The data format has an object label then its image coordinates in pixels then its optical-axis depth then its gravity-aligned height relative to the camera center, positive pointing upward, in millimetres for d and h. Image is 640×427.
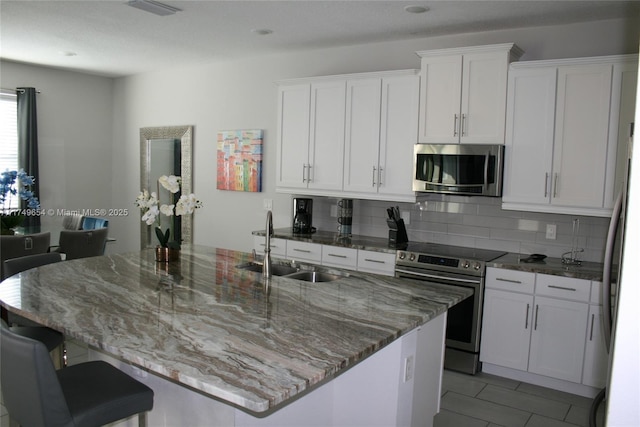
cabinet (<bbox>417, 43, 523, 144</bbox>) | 3982 +682
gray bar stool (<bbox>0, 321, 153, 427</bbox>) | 1773 -875
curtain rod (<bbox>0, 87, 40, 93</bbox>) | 6423 +936
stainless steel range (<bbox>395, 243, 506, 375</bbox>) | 3945 -801
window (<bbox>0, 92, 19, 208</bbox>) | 6422 +409
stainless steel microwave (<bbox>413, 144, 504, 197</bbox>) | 4008 +86
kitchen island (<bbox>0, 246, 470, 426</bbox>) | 1746 -635
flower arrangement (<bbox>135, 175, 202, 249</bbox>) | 3356 -230
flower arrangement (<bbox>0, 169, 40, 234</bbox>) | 4605 -283
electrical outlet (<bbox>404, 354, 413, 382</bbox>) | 2307 -857
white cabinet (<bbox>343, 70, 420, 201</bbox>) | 4441 +371
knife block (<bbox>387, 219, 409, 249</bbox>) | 4570 -496
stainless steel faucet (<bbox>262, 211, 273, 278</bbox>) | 3045 -494
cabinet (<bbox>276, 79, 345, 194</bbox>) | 4852 +388
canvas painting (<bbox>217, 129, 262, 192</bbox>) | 5898 +148
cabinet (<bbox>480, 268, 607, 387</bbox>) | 3586 -1050
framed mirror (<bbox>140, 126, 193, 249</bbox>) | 6652 +123
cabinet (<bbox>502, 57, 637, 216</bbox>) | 3602 +367
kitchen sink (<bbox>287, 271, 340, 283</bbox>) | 3283 -645
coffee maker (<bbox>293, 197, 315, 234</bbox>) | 5188 -413
